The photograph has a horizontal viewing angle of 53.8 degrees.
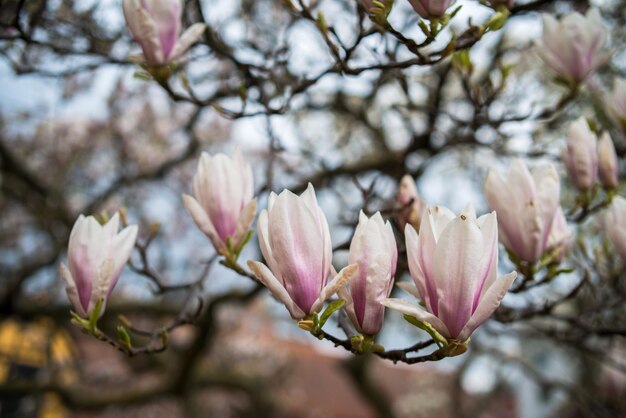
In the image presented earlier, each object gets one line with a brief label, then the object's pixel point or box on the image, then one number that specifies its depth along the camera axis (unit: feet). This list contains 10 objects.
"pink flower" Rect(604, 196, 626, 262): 3.66
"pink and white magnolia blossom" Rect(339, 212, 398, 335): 2.64
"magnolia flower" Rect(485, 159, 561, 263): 3.43
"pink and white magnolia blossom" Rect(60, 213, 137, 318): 3.10
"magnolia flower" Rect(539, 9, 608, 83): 4.42
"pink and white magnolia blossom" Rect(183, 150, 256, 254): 3.44
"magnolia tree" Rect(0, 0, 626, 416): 2.64
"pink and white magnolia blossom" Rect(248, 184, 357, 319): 2.66
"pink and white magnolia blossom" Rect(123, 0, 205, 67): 3.71
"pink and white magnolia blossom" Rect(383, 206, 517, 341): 2.52
